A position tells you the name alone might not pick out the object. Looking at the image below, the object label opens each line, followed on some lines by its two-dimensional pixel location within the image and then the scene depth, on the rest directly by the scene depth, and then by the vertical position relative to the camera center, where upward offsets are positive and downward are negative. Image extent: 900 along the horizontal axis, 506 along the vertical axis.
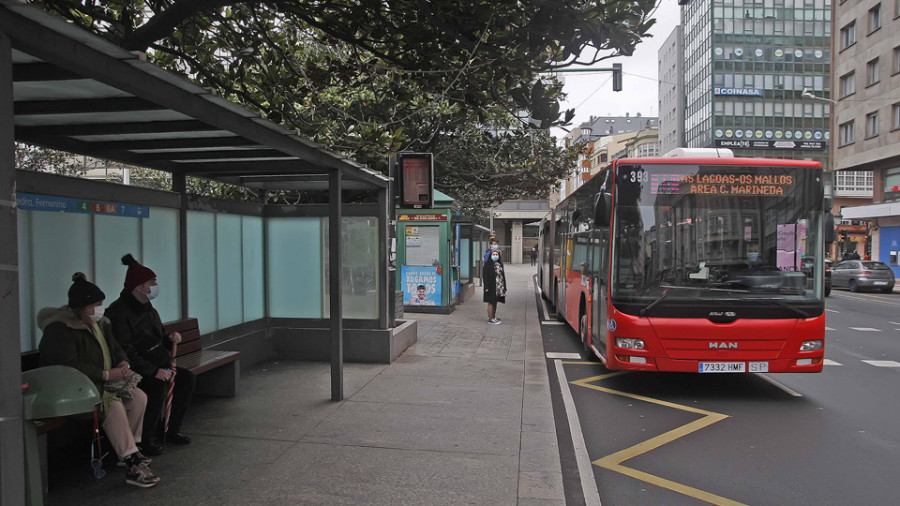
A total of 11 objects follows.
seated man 4.41 -0.73
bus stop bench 5.94 -1.21
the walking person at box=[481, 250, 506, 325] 13.12 -0.98
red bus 6.73 -0.32
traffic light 12.27 +3.24
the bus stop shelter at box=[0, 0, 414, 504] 2.41 +0.77
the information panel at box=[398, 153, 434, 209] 9.19 +0.87
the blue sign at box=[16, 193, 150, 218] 4.70 +0.28
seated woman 3.81 -0.76
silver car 25.55 -1.71
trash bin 2.85 -0.81
